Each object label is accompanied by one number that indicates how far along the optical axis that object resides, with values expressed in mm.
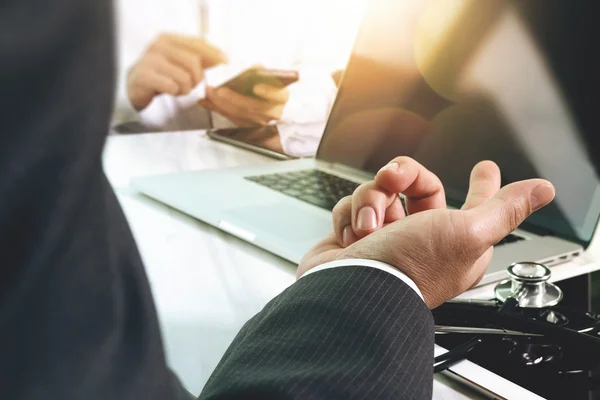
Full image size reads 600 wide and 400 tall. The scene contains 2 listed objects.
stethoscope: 357
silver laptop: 563
